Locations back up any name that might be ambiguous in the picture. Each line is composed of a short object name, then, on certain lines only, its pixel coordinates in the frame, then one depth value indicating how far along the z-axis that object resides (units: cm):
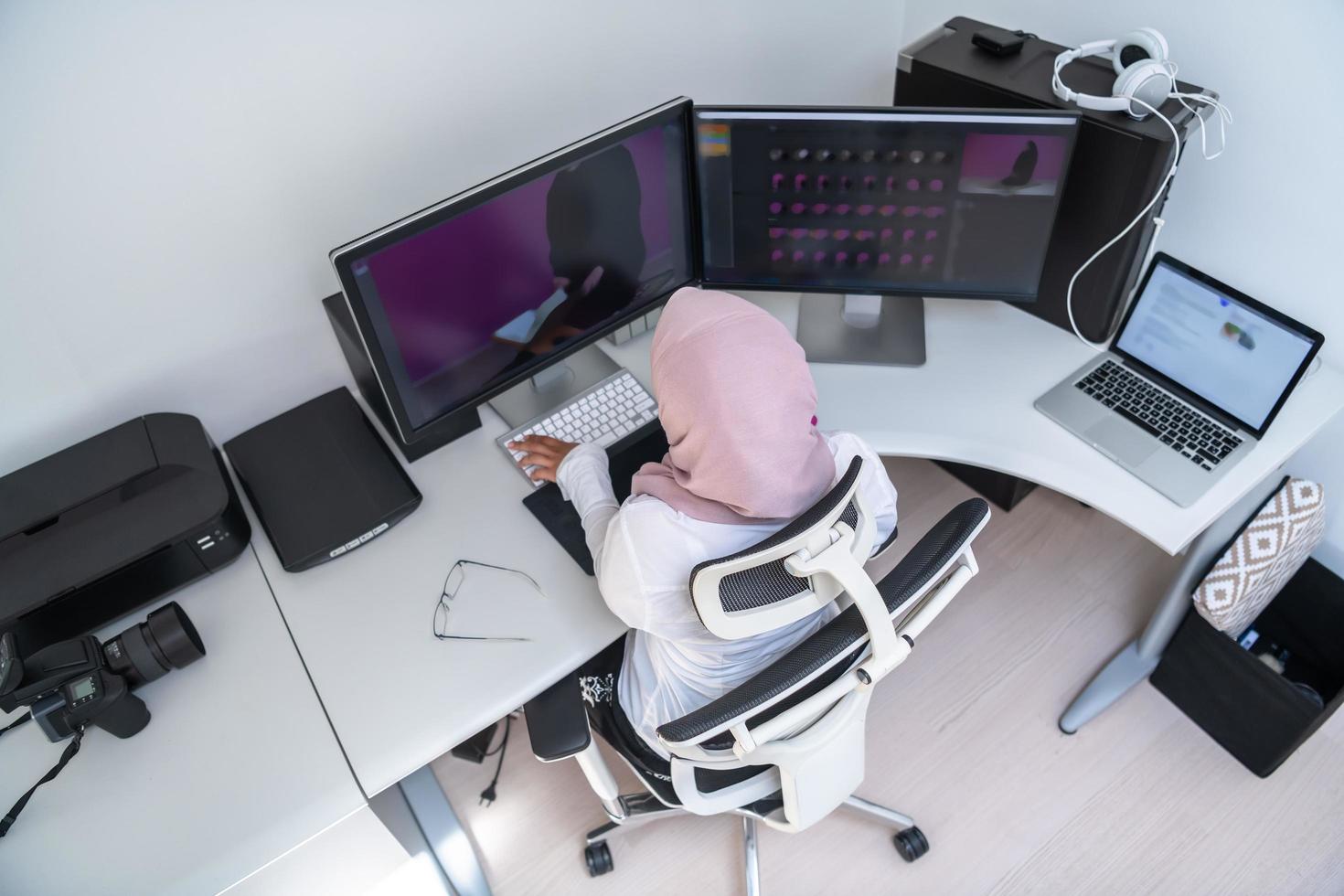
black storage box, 170
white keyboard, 159
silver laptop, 144
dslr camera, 120
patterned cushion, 166
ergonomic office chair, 104
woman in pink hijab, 110
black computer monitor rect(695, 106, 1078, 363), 142
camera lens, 129
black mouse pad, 145
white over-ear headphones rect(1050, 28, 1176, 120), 144
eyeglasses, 137
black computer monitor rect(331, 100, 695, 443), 129
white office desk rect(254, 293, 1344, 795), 130
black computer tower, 146
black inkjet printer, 130
